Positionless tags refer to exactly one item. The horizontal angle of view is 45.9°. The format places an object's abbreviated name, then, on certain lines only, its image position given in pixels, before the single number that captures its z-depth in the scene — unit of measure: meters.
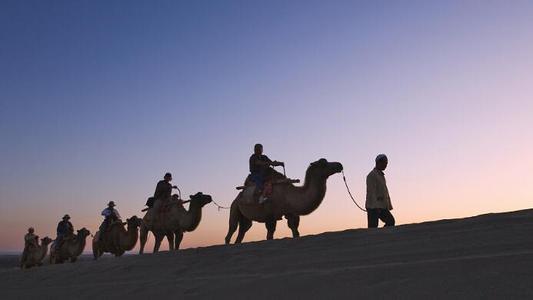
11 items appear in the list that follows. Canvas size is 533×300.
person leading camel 9.38
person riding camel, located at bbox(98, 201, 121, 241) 17.98
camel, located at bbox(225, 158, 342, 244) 11.14
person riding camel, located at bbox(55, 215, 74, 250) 20.87
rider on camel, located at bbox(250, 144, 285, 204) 11.50
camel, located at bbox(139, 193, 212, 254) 15.63
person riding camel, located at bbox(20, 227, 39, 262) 22.31
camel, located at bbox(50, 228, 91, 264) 20.69
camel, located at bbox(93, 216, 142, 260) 17.70
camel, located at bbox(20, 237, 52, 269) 22.25
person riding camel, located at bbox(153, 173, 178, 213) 15.87
